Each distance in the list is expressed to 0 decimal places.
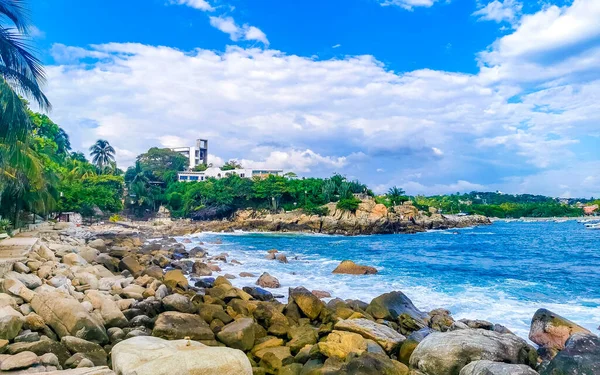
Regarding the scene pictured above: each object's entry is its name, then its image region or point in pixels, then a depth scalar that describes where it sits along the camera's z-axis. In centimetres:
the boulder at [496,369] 580
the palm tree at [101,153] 7450
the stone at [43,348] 765
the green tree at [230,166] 8830
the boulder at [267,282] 1703
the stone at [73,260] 1602
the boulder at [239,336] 902
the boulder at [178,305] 1097
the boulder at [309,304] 1112
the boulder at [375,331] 871
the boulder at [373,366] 694
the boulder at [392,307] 1145
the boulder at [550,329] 938
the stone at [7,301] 916
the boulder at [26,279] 1114
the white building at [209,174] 8162
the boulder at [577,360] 573
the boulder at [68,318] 873
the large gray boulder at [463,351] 701
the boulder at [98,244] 2328
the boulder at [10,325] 805
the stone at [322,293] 1522
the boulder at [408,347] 829
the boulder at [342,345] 814
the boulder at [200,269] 1927
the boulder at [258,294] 1349
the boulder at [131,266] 1647
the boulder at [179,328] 924
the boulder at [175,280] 1413
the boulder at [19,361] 666
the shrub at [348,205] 6066
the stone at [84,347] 803
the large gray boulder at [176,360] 564
